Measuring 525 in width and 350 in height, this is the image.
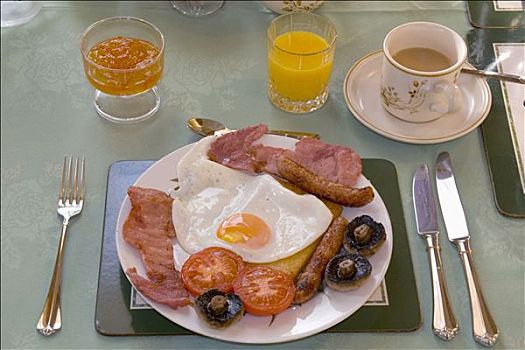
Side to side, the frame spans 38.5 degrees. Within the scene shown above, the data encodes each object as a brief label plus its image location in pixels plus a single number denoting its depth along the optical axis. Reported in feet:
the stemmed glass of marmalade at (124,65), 5.44
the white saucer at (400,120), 5.45
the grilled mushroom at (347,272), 4.29
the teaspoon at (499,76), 5.60
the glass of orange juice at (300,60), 5.47
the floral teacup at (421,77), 5.24
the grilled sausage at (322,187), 4.72
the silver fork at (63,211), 4.49
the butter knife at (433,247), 4.48
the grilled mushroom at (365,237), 4.47
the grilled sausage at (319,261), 4.32
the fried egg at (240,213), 4.56
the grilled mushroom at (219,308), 4.10
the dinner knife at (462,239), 4.46
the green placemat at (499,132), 5.16
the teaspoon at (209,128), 5.40
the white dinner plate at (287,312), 4.17
